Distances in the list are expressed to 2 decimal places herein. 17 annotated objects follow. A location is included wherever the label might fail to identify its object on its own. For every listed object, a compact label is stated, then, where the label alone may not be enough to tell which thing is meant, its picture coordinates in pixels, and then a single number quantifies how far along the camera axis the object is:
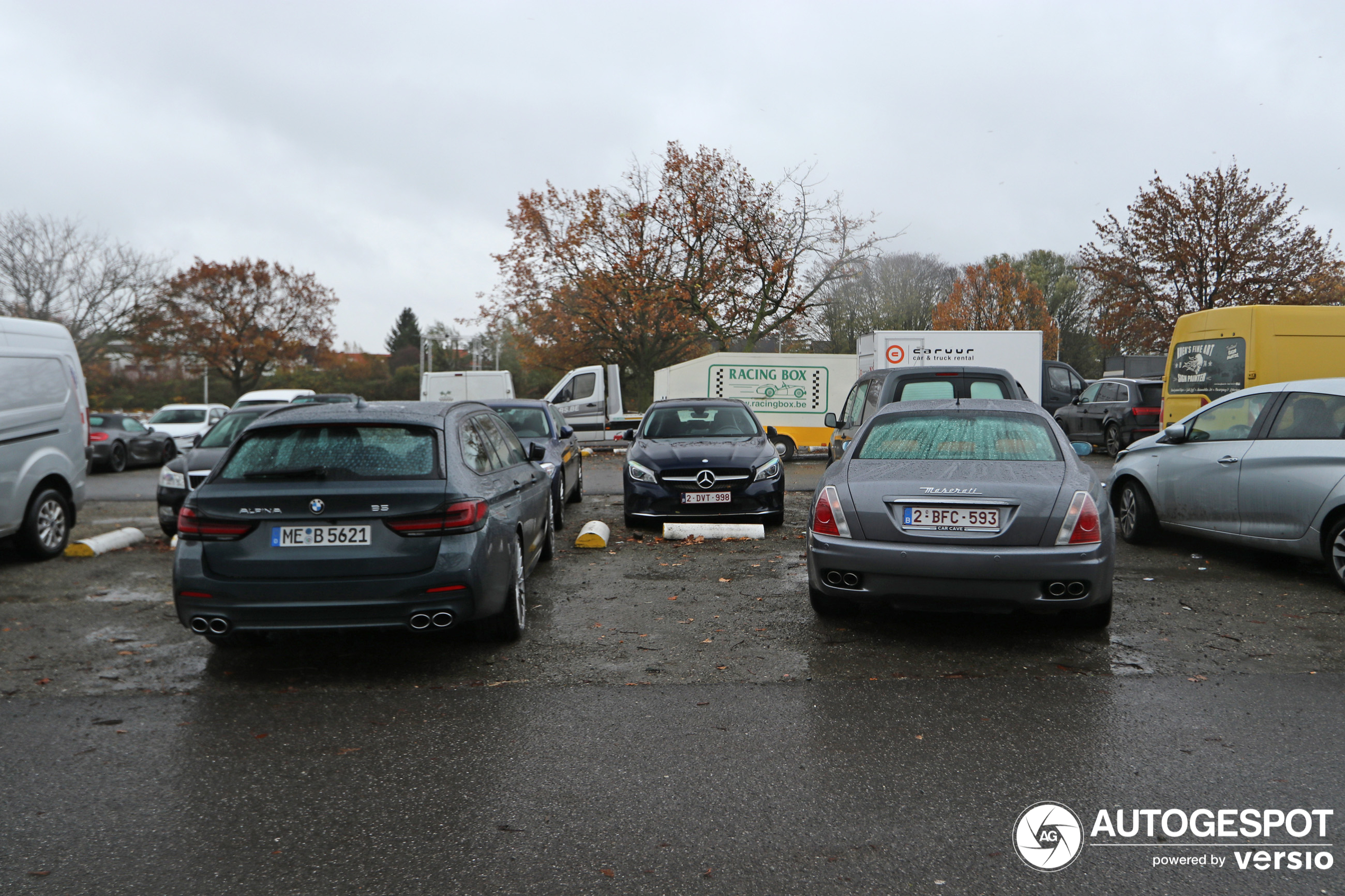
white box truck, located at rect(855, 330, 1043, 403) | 20.36
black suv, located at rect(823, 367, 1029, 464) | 10.25
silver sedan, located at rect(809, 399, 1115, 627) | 5.11
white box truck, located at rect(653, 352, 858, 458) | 20.98
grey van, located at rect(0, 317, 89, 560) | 8.31
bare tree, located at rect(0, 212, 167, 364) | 37.47
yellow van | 13.30
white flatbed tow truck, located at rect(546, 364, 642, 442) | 24.45
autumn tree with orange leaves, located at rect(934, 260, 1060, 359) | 52.59
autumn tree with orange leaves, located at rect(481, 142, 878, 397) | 32.88
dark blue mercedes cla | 9.84
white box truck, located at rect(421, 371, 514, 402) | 26.45
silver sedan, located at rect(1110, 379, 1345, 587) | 6.81
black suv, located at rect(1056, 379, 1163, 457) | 20.30
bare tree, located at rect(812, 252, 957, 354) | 36.56
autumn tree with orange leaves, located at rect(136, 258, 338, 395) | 54.81
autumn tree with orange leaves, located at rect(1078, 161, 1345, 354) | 34.81
